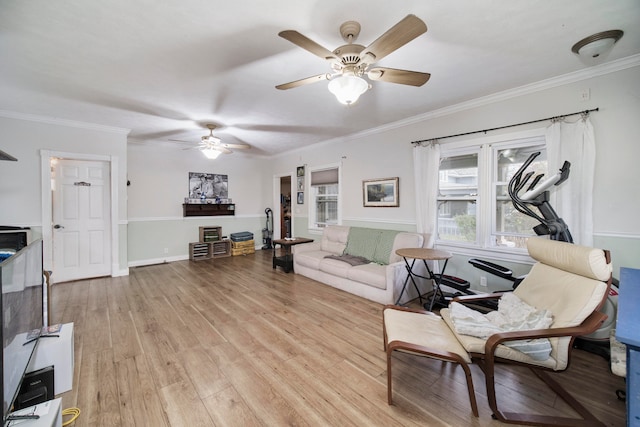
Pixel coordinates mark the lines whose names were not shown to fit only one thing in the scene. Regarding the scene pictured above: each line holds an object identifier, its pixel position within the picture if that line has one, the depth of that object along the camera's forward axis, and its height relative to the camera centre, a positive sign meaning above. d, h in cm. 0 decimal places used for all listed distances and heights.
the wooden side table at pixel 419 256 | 300 -54
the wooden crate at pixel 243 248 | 649 -95
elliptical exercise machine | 232 -13
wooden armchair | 157 -85
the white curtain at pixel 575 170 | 262 +41
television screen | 102 -52
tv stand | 112 -92
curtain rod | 266 +101
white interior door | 425 -15
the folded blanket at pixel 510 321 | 163 -82
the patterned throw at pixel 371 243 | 398 -54
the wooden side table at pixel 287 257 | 494 -93
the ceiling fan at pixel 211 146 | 428 +108
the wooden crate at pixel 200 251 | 599 -95
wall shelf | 606 +3
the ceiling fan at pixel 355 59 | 154 +104
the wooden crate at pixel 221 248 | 624 -93
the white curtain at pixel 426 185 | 376 +37
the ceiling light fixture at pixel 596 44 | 206 +137
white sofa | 336 -79
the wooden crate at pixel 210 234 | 619 -56
